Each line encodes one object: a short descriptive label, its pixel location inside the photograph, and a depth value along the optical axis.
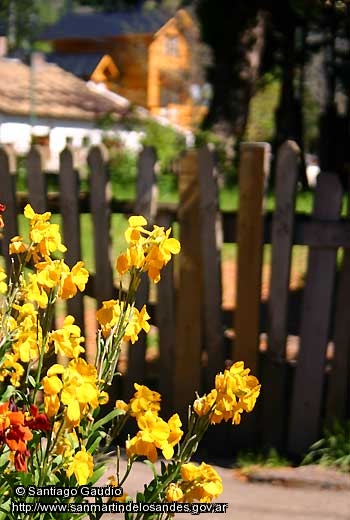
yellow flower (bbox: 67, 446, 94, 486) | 2.07
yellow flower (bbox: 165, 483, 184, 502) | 2.11
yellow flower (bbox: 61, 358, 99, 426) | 1.97
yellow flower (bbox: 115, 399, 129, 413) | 2.24
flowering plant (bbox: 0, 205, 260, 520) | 2.03
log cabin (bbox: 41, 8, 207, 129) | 52.41
